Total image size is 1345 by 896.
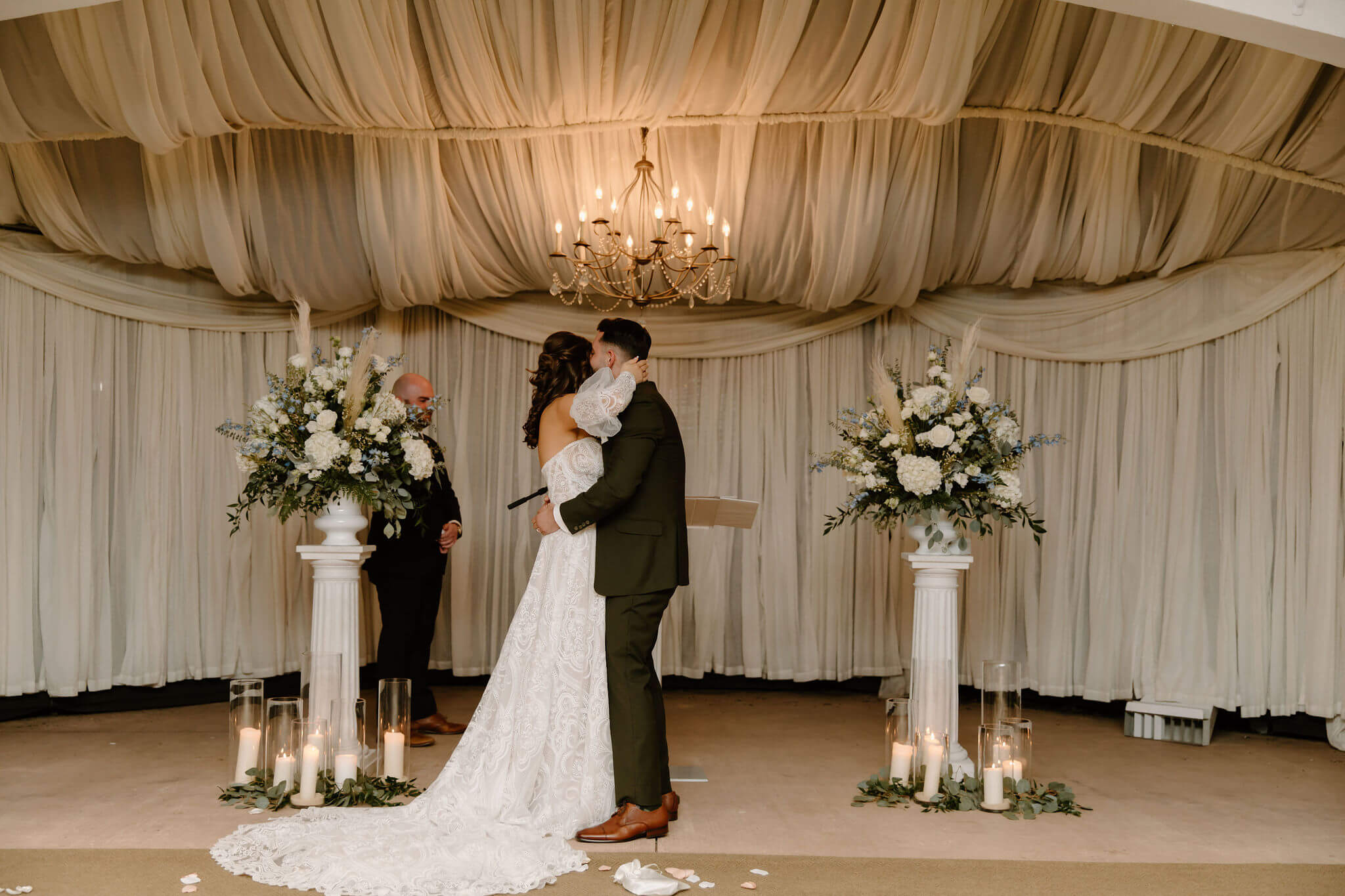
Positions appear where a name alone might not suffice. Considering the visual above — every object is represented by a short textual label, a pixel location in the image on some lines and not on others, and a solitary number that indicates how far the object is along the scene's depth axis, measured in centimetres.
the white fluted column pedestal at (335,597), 486
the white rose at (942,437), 471
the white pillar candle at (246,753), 454
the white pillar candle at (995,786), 446
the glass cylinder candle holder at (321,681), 469
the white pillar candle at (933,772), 460
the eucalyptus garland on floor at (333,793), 438
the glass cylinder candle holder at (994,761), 447
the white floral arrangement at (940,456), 479
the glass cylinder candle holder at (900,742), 471
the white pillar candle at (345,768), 448
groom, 404
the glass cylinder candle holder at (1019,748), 454
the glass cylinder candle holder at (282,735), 438
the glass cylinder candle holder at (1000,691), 454
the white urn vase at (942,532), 490
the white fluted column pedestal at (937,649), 480
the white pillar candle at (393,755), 462
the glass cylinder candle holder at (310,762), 434
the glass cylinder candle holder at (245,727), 445
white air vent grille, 600
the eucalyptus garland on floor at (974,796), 447
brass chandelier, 559
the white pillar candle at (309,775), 434
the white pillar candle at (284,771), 441
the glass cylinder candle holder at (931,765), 461
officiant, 583
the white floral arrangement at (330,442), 473
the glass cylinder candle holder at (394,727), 461
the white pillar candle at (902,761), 471
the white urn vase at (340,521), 490
